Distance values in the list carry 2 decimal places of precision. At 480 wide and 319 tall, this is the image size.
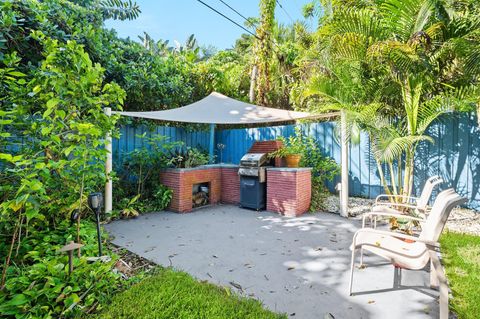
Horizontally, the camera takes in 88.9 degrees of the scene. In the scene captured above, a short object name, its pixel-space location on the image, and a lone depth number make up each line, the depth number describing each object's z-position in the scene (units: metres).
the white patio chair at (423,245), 1.95
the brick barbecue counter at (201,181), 5.41
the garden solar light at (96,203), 2.48
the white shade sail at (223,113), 5.20
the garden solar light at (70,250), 2.02
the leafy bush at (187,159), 5.75
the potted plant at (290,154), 5.32
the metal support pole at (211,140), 7.16
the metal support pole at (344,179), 4.94
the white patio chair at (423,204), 3.21
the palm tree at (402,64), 4.04
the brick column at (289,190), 5.05
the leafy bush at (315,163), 5.62
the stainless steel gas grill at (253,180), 5.43
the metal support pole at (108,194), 4.53
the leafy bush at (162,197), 5.41
